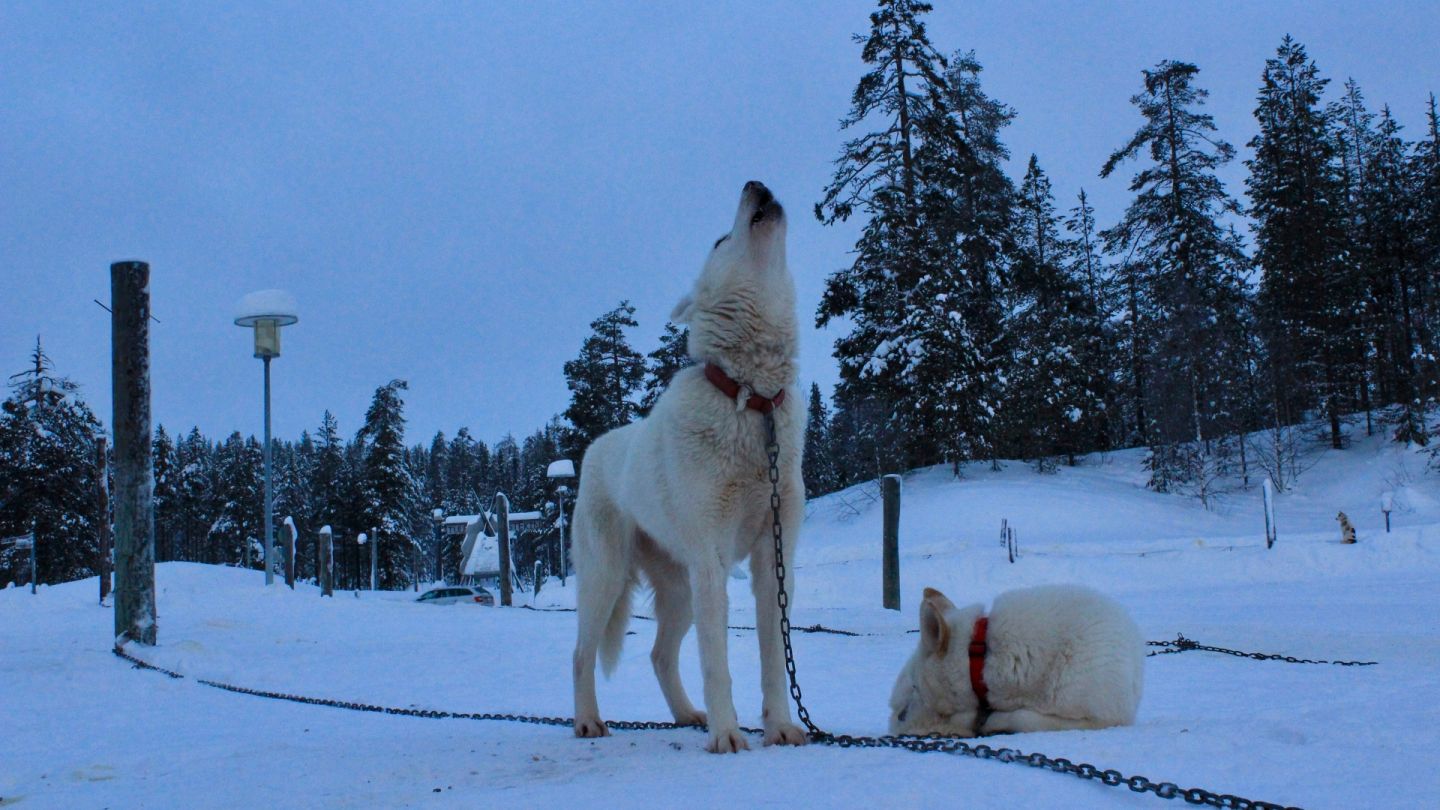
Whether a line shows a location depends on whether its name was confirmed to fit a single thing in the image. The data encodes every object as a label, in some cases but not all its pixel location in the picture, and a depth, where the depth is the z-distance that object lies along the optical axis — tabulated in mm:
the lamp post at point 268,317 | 17906
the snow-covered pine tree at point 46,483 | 45594
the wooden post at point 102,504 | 25141
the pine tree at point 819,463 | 72562
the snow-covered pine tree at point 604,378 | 45562
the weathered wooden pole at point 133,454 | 9312
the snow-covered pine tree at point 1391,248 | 40188
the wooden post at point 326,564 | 26172
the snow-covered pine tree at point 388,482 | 57344
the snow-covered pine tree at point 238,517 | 75250
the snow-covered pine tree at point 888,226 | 33062
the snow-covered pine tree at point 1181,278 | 36041
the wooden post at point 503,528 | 22797
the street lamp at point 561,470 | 26375
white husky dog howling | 3891
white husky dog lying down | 3926
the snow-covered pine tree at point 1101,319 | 49625
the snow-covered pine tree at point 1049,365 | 39438
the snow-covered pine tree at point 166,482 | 68125
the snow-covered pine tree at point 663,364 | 45469
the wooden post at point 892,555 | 15906
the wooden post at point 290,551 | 24609
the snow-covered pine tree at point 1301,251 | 39031
